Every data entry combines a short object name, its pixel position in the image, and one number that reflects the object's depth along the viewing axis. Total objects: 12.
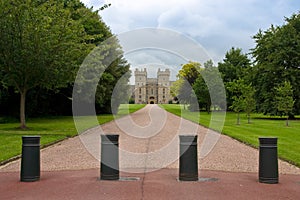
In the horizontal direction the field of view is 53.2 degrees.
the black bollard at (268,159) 6.21
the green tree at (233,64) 54.15
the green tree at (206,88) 31.76
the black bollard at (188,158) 6.24
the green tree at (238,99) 24.52
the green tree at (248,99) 24.61
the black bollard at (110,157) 6.32
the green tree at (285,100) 23.79
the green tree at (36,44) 15.77
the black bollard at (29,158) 6.24
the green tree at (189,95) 39.04
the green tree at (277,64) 31.20
